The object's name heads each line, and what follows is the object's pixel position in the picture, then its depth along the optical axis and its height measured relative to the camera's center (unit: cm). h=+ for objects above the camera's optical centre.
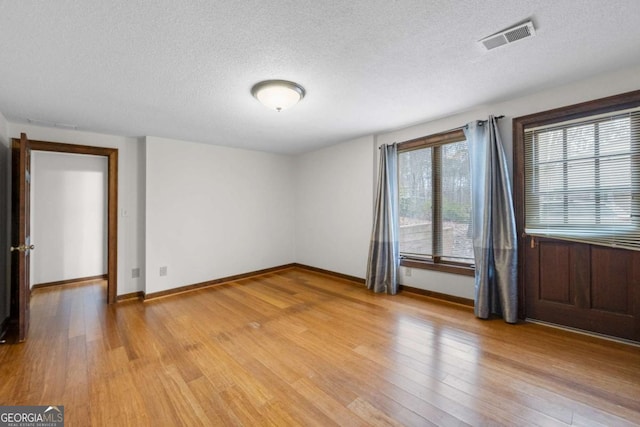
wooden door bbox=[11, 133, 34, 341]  257 -28
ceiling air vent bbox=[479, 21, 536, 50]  167 +120
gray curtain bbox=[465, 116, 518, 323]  287 -25
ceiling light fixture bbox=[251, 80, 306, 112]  234 +112
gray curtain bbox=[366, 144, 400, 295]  395 -24
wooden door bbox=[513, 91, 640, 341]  235 -59
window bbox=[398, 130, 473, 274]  341 +15
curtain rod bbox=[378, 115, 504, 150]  301 +109
